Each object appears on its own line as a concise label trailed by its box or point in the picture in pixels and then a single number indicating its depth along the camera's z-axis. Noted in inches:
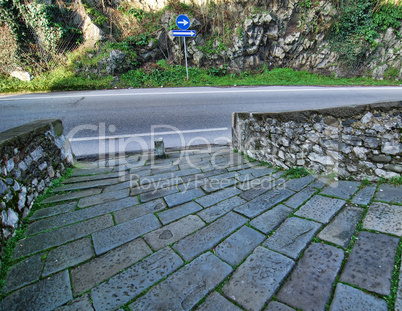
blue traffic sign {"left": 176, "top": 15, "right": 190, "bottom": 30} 384.8
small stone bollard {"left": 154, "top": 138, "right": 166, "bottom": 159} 158.4
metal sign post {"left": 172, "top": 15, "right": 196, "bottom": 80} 363.6
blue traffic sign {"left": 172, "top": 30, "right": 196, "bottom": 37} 361.4
